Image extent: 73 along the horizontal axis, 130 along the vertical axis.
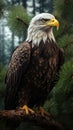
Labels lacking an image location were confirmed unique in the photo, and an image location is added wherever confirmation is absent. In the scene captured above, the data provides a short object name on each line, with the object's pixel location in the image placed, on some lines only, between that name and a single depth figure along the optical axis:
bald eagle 3.19
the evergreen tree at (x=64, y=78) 2.73
